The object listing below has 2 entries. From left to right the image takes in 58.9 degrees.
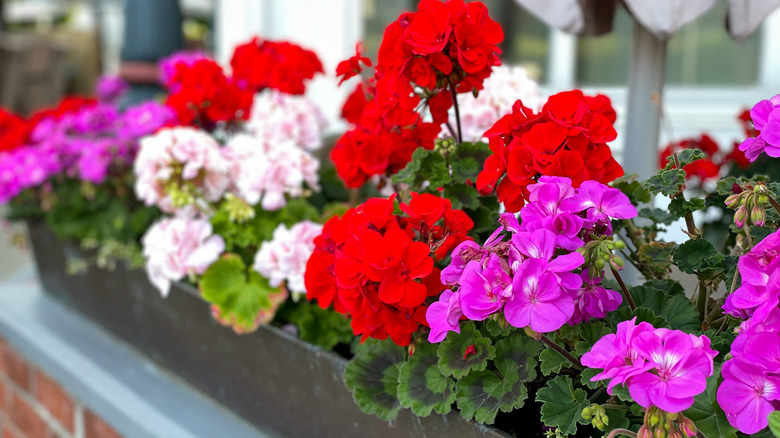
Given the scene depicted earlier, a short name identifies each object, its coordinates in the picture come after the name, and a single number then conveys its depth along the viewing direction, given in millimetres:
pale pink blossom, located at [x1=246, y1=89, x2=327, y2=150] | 1275
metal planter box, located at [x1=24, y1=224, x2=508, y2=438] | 855
